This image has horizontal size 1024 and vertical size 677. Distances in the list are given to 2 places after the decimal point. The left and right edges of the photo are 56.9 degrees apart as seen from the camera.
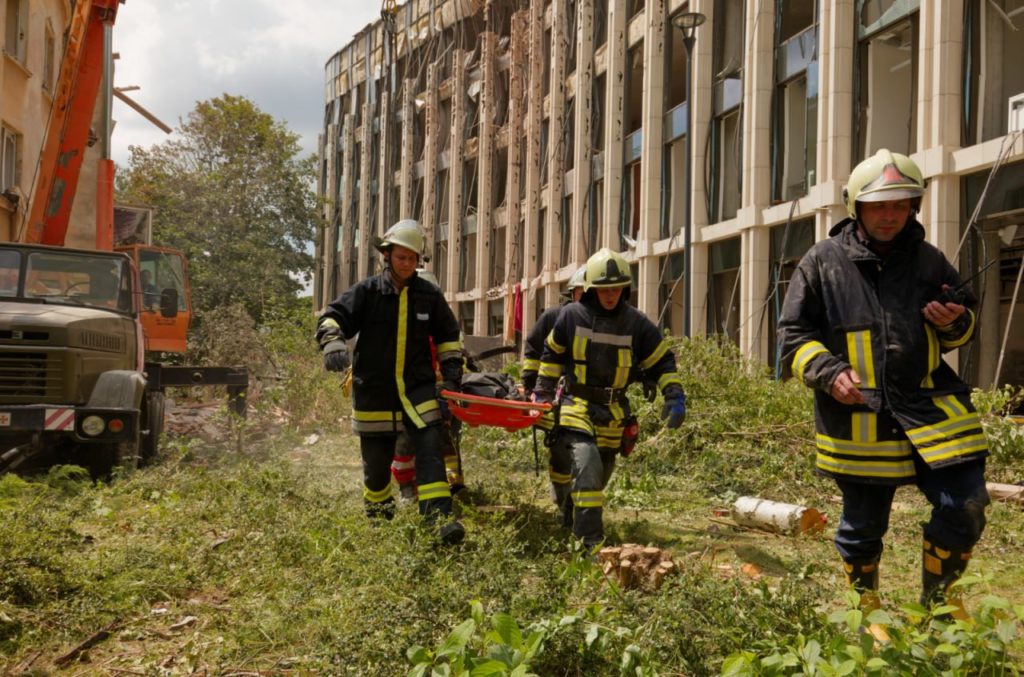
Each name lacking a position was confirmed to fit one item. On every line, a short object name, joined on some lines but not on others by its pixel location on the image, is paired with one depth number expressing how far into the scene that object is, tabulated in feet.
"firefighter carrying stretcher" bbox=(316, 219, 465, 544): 20.01
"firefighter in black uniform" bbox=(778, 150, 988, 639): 12.55
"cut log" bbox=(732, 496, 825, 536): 21.93
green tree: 94.79
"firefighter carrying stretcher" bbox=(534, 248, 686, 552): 19.66
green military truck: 27.12
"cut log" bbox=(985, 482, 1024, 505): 24.12
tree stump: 15.26
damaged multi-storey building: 40.37
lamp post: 47.34
